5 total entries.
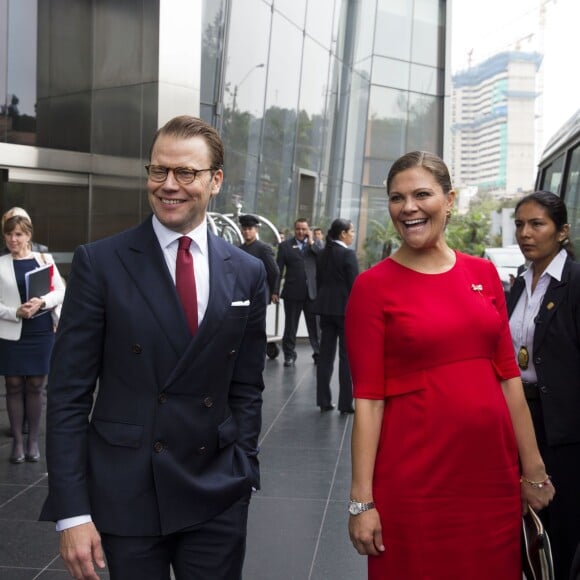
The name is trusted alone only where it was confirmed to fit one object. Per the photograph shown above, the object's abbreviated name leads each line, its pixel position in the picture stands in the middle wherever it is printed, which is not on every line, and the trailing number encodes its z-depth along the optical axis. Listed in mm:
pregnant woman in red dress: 2576
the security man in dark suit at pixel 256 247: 12055
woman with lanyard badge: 3562
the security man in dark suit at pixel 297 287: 12727
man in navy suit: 2338
